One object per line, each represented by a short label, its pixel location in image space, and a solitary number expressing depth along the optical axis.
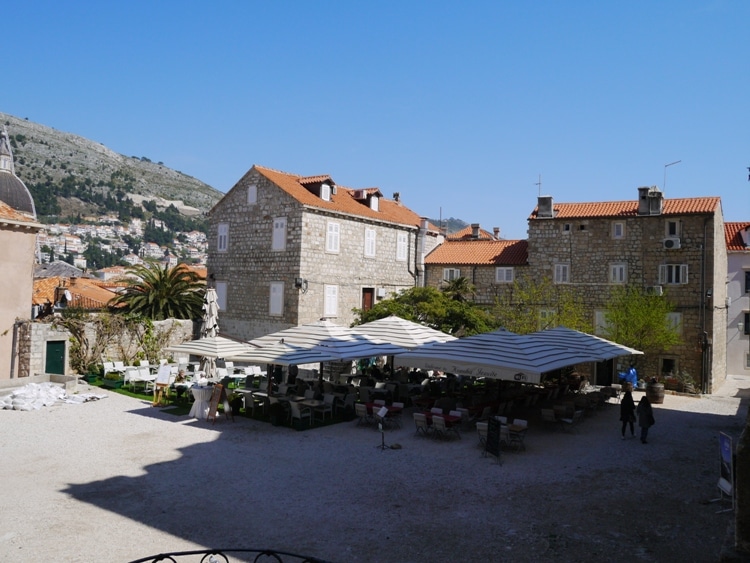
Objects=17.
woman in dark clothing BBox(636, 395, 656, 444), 14.99
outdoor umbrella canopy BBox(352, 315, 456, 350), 20.25
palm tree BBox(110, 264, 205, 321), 30.72
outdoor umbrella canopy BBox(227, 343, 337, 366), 16.27
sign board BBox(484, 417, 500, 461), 13.24
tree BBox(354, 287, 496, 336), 27.56
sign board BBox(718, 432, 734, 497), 10.16
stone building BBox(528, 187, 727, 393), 30.62
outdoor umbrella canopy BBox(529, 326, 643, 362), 18.03
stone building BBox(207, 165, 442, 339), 30.45
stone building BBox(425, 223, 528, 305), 35.34
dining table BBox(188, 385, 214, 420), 17.12
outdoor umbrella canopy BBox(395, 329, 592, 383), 14.43
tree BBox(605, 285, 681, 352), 29.84
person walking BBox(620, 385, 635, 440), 15.39
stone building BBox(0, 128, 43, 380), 23.84
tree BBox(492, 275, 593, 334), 31.11
